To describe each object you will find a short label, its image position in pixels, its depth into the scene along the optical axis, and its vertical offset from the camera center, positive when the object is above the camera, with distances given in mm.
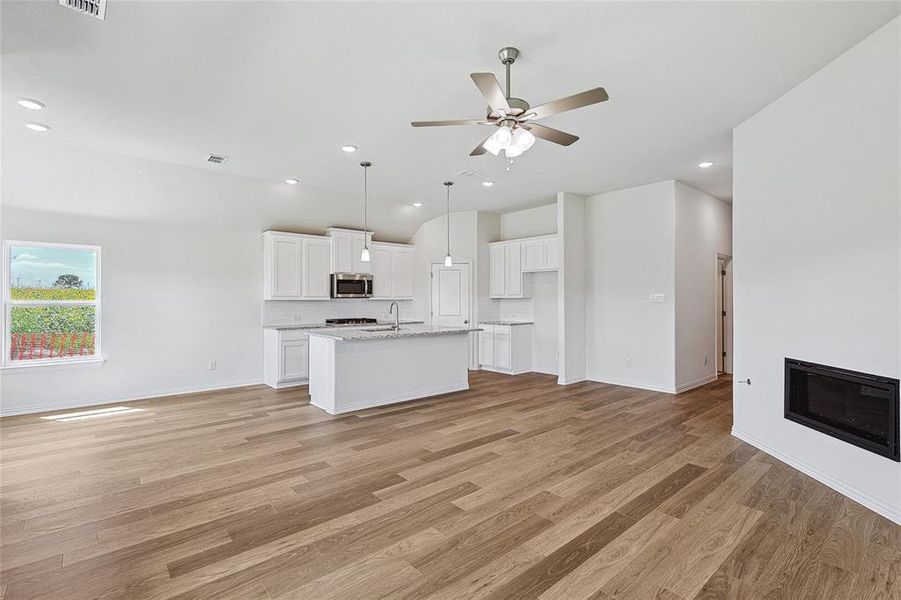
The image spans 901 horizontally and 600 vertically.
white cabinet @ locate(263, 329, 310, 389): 6469 -835
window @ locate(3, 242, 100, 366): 5137 -21
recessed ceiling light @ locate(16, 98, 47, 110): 3463 +1596
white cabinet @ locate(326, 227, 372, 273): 7270 +896
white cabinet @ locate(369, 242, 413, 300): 7934 +600
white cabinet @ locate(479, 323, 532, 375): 7484 -803
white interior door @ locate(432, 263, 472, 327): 7930 +119
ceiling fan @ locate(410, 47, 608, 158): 2475 +1163
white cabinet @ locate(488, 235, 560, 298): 7156 +703
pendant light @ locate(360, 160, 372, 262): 5184 +1651
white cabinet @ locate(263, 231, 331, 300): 6691 +568
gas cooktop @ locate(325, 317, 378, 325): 7397 -332
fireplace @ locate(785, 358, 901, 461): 2631 -684
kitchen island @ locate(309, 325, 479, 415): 5055 -801
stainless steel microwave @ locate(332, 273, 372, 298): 7262 +293
